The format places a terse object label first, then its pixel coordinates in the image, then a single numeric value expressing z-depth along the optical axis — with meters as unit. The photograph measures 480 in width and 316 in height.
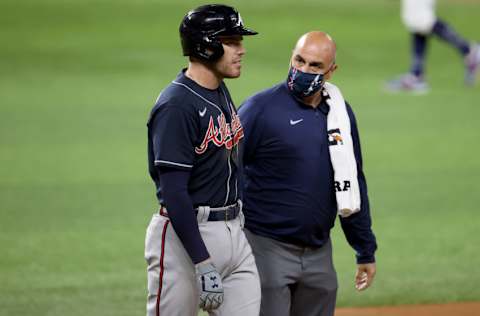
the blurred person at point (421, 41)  32.69
